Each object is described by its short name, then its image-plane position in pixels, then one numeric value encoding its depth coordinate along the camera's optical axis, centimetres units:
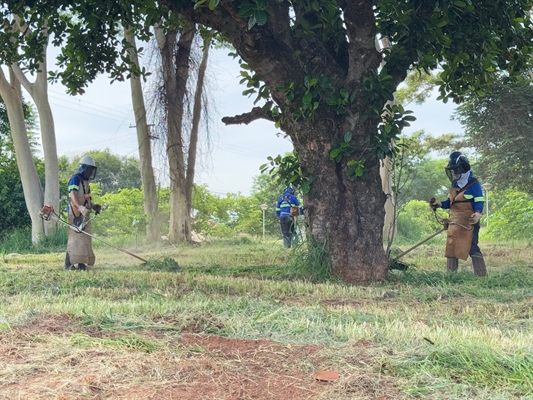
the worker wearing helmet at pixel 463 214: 816
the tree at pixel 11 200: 1789
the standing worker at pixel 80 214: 919
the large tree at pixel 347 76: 726
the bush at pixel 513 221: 1692
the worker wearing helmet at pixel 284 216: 1521
